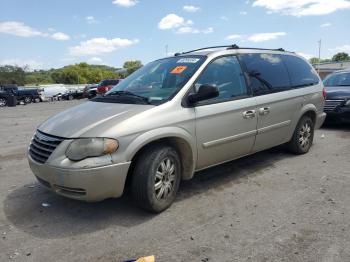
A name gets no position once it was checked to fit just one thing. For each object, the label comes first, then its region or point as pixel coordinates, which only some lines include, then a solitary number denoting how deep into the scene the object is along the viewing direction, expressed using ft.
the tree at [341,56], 333.89
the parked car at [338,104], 28.94
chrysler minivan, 11.69
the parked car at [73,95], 128.88
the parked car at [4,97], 90.81
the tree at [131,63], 398.09
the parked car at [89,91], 120.83
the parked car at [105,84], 102.57
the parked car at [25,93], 97.15
